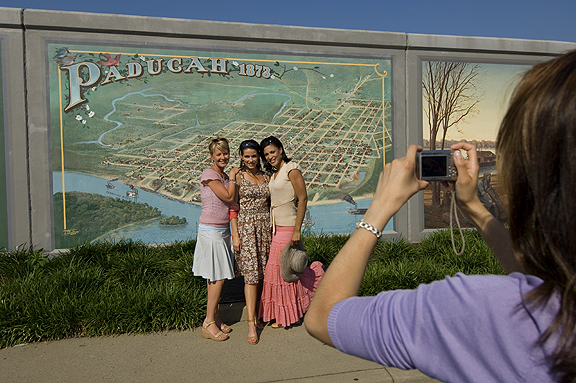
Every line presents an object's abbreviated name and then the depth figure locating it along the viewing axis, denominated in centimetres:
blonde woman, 409
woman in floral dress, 427
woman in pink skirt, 425
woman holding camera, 74
